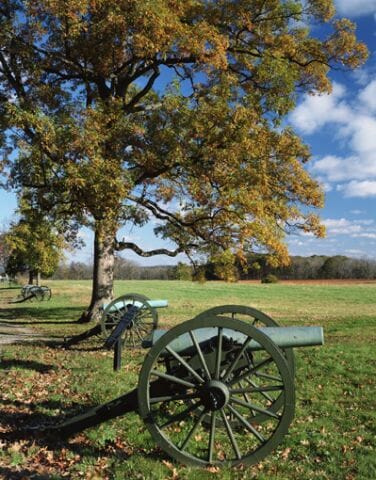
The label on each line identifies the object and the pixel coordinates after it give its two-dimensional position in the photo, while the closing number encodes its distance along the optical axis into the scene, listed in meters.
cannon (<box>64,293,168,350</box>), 12.02
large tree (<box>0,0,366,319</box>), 12.69
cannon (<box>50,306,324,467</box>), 4.32
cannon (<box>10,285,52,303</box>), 28.58
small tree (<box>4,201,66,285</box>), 15.58
